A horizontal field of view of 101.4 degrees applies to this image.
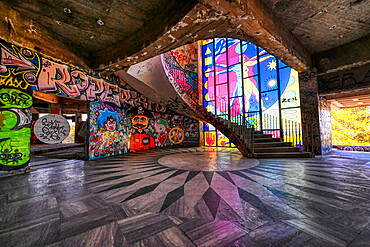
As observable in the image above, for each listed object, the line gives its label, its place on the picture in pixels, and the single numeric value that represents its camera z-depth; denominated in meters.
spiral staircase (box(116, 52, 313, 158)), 6.48
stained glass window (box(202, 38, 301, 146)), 8.79
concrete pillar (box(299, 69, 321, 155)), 6.66
